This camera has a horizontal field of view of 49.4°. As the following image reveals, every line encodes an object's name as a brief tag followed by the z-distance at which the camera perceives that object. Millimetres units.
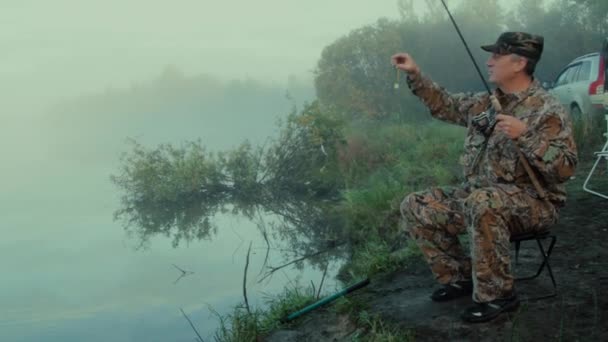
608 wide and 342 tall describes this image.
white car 10883
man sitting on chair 3467
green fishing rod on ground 4586
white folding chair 6018
